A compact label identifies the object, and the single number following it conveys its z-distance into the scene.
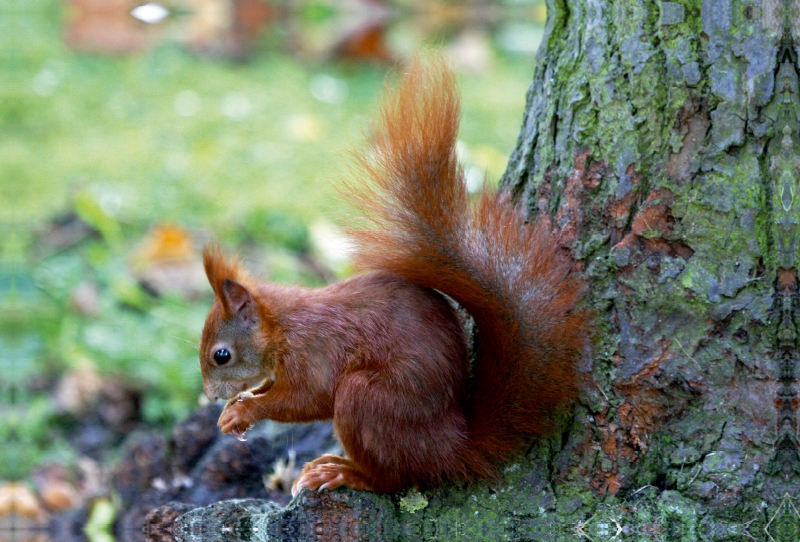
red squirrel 3.16
